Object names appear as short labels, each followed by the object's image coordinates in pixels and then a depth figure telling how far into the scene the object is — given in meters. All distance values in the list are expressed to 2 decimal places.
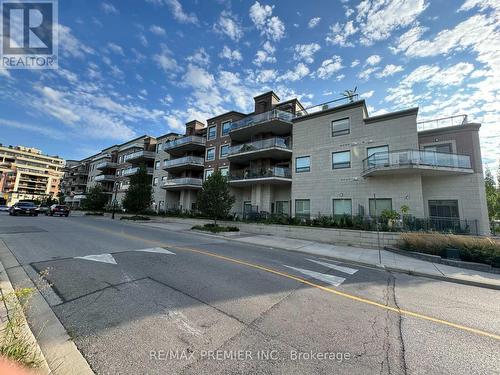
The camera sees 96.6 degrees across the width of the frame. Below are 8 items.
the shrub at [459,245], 9.53
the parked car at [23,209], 28.27
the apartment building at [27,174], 93.69
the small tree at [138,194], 30.53
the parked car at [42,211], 39.21
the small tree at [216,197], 19.89
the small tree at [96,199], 42.81
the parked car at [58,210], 33.53
